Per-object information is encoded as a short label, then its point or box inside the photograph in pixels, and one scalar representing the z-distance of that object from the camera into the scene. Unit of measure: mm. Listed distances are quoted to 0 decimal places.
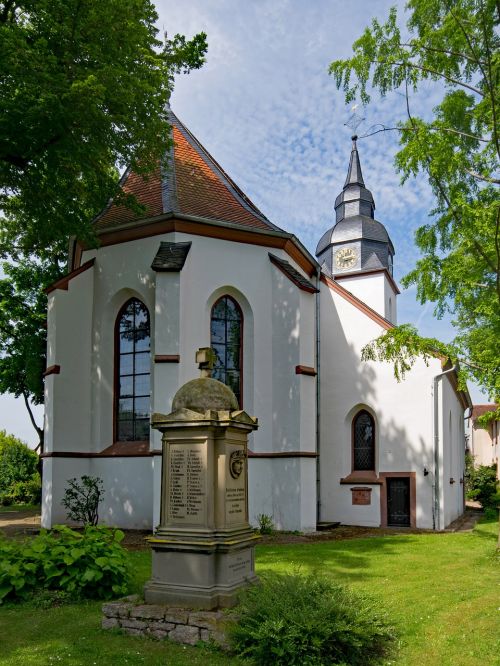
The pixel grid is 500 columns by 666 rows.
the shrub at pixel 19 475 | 24672
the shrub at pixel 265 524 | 14109
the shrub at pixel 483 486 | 25889
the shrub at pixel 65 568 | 7414
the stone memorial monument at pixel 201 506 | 6500
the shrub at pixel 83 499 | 14406
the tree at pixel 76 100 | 10797
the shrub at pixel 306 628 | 5273
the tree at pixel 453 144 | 10445
